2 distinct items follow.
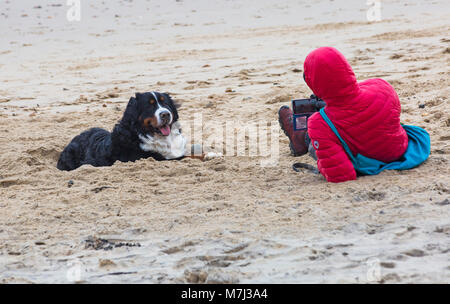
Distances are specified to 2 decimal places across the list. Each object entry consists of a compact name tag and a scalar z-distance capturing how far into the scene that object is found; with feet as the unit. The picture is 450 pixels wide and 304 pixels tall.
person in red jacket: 27.12
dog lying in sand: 38.81
